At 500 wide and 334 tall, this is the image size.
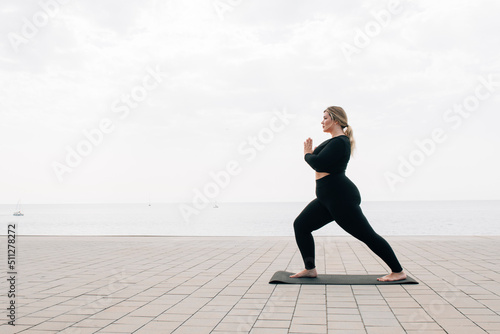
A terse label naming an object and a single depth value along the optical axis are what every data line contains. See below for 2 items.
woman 4.71
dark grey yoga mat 4.90
